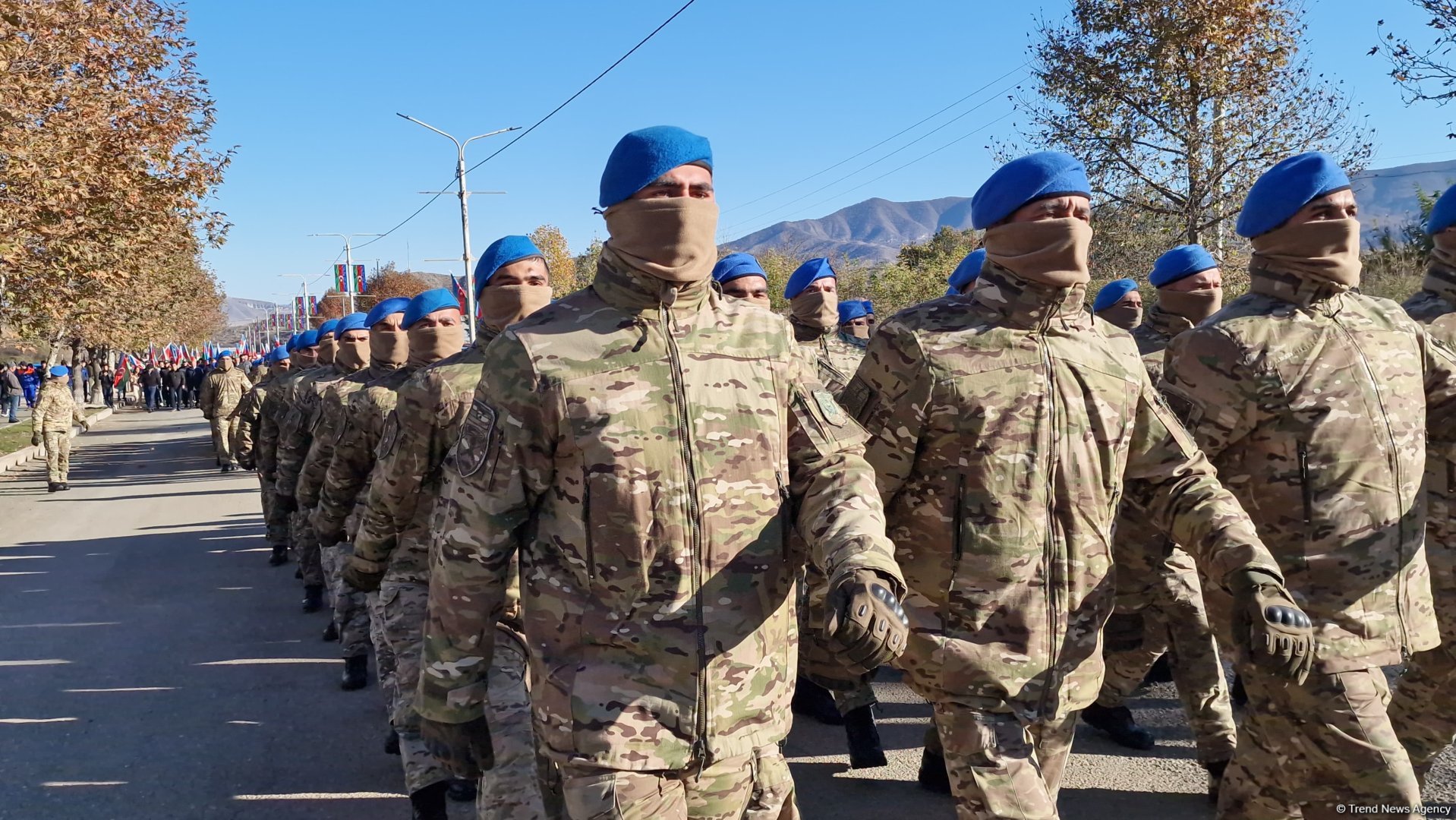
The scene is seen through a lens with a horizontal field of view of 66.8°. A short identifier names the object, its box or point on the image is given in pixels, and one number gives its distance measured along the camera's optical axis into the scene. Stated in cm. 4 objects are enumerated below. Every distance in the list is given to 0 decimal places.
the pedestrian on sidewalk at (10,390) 3212
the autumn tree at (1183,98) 1464
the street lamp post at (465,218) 2825
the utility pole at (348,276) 4269
